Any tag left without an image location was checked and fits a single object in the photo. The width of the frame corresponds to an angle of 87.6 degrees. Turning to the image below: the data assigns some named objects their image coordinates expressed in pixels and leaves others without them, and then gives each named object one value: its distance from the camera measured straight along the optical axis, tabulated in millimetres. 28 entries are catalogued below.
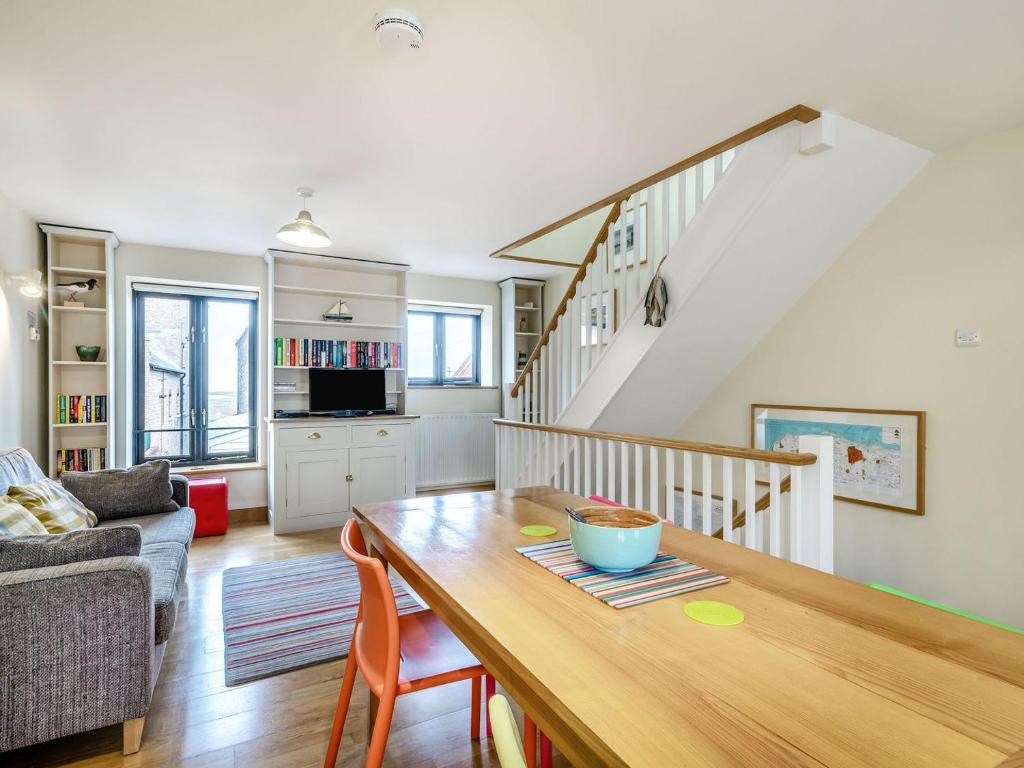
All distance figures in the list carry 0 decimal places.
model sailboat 4980
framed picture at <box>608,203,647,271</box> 3457
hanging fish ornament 3064
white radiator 5664
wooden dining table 641
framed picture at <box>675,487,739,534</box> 4188
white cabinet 4355
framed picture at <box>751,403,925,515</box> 3029
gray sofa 1604
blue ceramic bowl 1187
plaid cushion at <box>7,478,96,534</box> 2455
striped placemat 1098
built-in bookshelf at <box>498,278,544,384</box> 5883
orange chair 1229
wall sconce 3367
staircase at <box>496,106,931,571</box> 2422
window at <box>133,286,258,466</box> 4625
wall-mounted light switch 2770
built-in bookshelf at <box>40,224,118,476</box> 4004
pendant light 3070
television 4801
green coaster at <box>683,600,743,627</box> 972
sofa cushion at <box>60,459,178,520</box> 3141
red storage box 4188
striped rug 2398
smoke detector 1720
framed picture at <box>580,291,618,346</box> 3672
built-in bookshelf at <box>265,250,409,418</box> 4770
